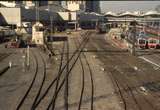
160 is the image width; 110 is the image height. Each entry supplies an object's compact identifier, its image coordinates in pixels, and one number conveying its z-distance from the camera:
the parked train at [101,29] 130.50
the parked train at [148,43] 62.94
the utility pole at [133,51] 53.86
